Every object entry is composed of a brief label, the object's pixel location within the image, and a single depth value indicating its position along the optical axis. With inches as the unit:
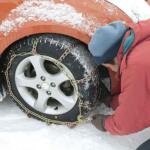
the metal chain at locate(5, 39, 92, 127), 108.4
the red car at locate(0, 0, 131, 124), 106.0
